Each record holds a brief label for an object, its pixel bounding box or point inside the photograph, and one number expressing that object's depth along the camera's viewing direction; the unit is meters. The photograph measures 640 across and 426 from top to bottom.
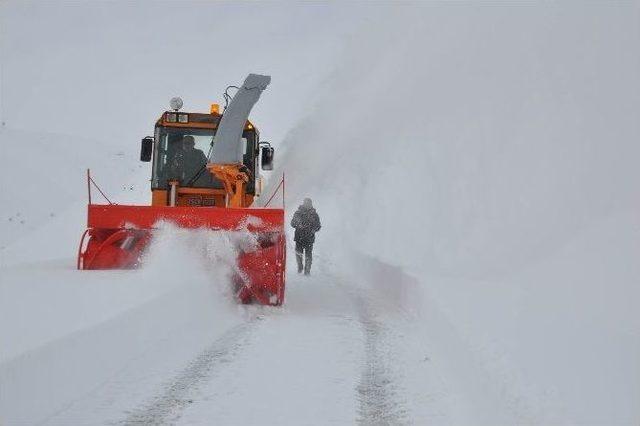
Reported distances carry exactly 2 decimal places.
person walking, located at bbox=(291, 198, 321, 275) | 12.34
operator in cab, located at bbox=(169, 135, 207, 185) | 8.67
